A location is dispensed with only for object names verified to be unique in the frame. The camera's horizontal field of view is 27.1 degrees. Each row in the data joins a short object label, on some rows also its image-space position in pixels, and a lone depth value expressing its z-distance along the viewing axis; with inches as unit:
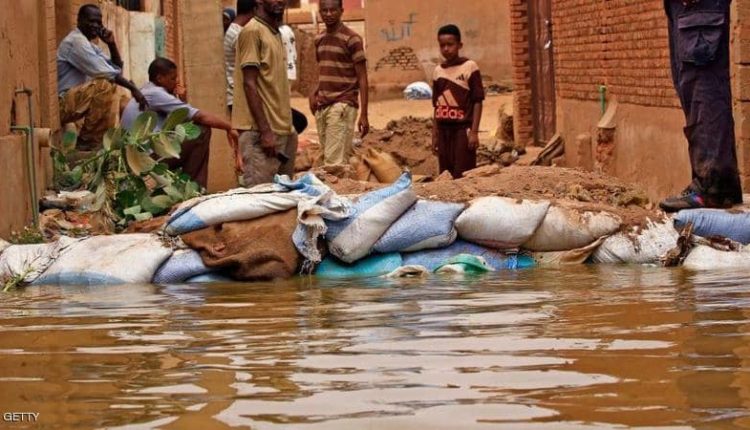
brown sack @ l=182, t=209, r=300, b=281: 275.1
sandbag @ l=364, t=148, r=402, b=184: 495.8
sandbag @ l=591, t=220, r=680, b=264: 281.6
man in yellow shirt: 378.3
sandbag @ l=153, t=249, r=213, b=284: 277.4
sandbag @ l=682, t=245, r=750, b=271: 266.7
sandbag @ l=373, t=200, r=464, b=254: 283.1
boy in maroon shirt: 454.6
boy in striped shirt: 448.1
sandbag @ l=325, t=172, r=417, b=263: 281.0
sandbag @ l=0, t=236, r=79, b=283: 278.8
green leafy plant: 346.6
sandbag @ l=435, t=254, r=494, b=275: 276.1
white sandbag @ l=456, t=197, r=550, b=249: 282.7
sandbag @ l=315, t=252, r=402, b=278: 280.7
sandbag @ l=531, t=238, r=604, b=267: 283.0
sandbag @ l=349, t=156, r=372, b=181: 486.0
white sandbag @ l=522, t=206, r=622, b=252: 284.0
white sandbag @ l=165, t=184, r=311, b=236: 282.5
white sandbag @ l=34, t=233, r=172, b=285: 276.5
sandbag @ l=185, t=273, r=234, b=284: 276.6
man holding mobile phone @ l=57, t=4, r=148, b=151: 465.7
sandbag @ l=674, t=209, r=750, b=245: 282.0
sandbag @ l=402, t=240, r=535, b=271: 283.1
